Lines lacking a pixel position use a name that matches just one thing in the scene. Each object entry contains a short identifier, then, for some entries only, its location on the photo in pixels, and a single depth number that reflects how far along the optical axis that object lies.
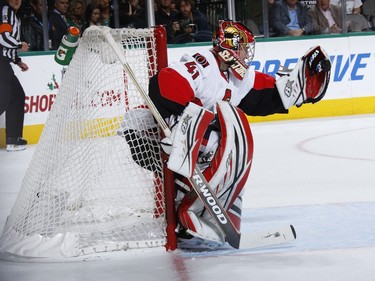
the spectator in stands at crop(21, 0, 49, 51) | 14.55
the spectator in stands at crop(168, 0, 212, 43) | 15.51
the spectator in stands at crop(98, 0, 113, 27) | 14.92
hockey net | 5.94
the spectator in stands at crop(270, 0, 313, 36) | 16.16
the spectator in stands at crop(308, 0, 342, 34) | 16.31
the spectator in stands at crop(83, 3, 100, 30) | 14.69
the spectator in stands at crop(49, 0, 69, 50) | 14.83
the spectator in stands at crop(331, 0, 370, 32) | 16.42
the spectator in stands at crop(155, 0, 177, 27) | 15.39
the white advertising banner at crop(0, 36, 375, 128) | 15.70
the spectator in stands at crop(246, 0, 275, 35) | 16.12
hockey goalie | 5.61
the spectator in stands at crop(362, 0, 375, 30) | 16.69
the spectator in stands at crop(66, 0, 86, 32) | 14.72
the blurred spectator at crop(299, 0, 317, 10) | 16.58
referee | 13.83
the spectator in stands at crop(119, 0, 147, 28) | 15.19
